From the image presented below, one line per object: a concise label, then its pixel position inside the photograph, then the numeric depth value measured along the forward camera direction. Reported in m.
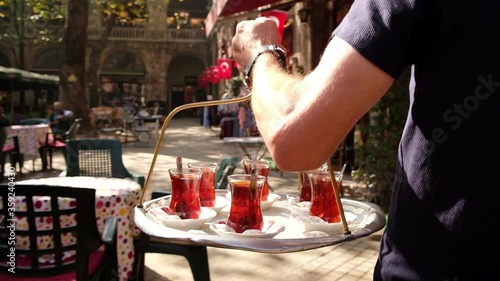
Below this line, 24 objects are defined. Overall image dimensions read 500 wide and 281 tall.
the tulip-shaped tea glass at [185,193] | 1.50
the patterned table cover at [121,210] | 2.93
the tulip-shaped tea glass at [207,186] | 1.71
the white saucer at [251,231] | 1.27
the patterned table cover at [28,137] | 8.30
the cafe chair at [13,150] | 7.76
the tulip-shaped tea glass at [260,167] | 1.80
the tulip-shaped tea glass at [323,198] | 1.51
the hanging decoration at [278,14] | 8.02
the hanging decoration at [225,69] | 18.58
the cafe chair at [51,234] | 2.44
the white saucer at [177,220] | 1.37
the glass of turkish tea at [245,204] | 1.40
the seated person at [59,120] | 10.65
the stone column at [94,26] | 33.28
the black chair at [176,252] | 2.93
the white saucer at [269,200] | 1.71
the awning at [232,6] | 6.40
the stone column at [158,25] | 34.52
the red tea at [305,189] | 1.74
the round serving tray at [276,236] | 1.16
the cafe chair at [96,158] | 4.84
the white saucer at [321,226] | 1.36
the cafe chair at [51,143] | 9.03
